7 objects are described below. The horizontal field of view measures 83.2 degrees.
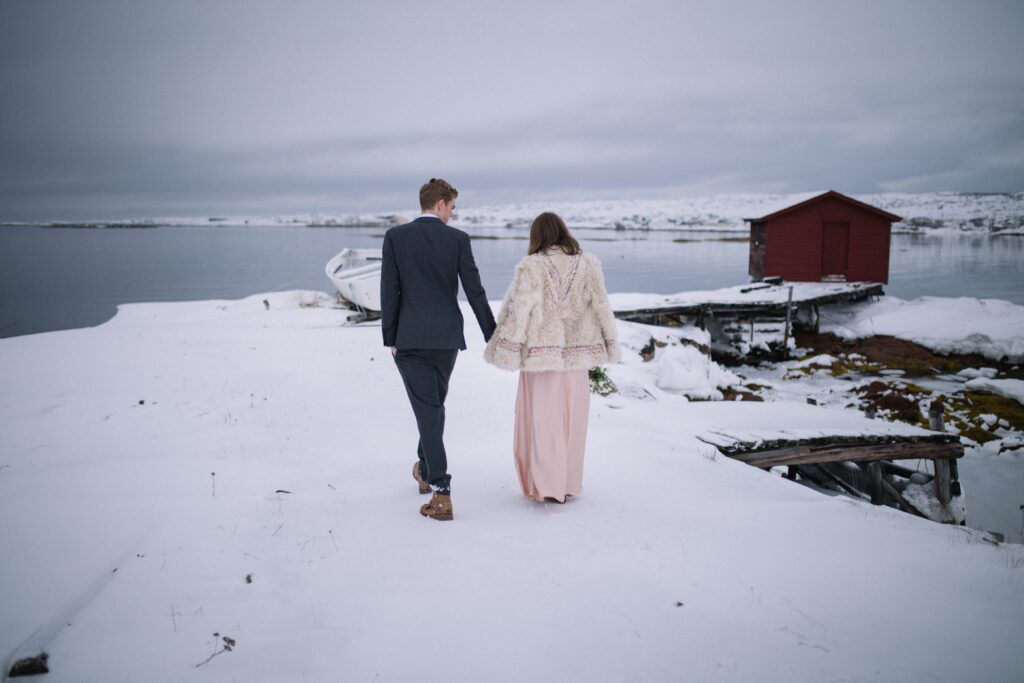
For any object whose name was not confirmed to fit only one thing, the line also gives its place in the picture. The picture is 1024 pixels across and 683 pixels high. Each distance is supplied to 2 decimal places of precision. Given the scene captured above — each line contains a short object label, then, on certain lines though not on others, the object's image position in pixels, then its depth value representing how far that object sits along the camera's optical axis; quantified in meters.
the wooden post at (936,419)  8.14
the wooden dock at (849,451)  6.74
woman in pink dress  4.15
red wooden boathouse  25.50
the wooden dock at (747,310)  21.44
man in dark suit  3.95
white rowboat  17.73
